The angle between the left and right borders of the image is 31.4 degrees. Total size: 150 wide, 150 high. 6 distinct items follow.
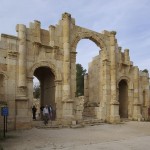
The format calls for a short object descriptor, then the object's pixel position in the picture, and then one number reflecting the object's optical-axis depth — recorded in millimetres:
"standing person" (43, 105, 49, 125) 16469
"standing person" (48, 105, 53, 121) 17752
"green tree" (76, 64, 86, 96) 38875
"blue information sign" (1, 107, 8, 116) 12125
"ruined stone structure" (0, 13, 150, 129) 15578
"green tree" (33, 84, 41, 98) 39009
